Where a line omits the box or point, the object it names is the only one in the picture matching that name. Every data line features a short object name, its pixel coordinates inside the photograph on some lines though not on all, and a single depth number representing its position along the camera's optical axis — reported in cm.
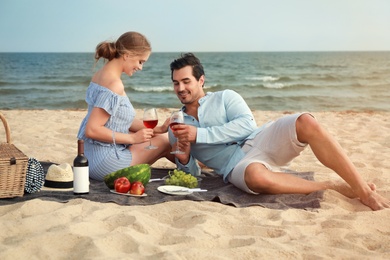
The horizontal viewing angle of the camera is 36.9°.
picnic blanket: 459
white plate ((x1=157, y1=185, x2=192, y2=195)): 488
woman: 522
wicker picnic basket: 457
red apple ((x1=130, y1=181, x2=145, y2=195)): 485
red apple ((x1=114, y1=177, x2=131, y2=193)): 488
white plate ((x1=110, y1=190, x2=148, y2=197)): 484
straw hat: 512
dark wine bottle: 460
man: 459
